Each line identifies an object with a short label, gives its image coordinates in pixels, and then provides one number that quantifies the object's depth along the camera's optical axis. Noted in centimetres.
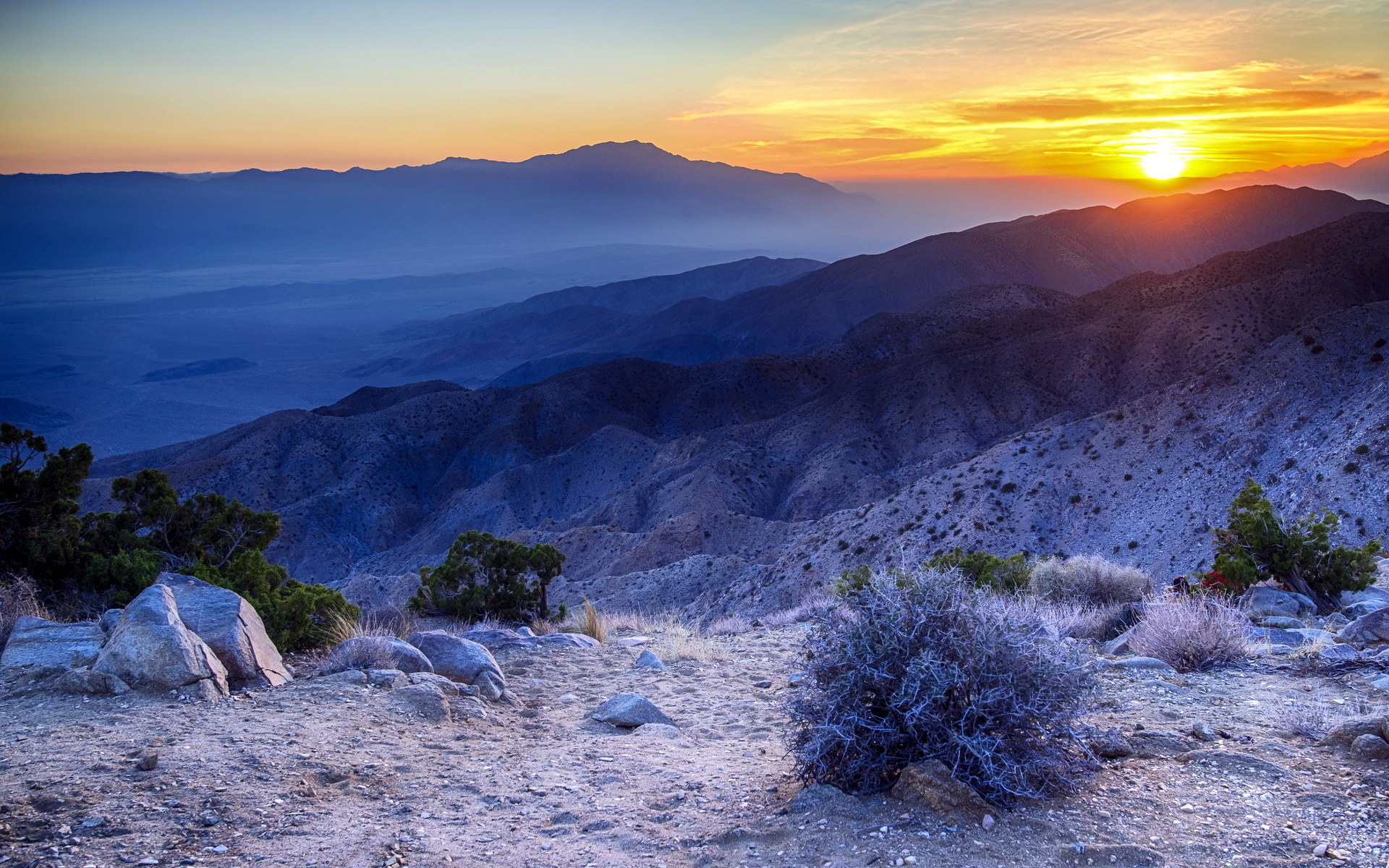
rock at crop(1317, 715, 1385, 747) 523
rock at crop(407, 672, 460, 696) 750
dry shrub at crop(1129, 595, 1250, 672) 754
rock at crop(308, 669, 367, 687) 732
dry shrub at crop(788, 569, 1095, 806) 482
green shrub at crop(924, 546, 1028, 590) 1268
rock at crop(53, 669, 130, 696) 653
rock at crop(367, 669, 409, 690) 738
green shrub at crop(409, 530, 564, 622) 1469
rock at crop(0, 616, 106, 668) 690
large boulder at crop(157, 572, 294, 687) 713
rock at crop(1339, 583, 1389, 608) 1038
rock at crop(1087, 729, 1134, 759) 534
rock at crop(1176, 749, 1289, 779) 505
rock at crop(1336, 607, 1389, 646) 777
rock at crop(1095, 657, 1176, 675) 746
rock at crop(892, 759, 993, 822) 468
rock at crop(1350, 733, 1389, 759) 501
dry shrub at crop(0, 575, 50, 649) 796
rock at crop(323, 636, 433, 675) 787
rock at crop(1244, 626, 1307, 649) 837
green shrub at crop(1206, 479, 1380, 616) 1080
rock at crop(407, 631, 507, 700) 798
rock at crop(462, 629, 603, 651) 982
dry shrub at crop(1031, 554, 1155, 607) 1274
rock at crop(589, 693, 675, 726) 723
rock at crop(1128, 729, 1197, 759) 550
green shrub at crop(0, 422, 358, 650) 1075
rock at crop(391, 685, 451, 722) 698
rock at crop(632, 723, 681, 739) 693
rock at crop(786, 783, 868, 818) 485
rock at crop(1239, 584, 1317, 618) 1016
